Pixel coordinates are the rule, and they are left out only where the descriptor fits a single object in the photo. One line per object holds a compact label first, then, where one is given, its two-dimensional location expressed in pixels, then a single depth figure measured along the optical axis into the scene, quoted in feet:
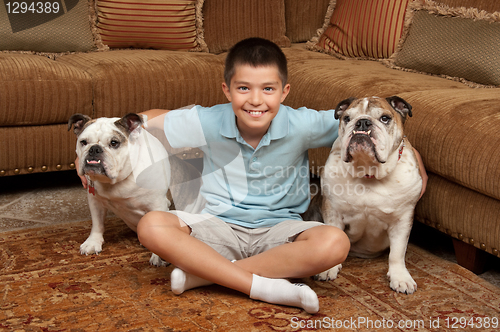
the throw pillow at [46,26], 10.28
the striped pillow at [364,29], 10.57
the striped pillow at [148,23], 11.09
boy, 5.88
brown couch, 6.48
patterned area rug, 5.44
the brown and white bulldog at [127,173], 6.64
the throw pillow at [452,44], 8.70
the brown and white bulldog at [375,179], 5.95
